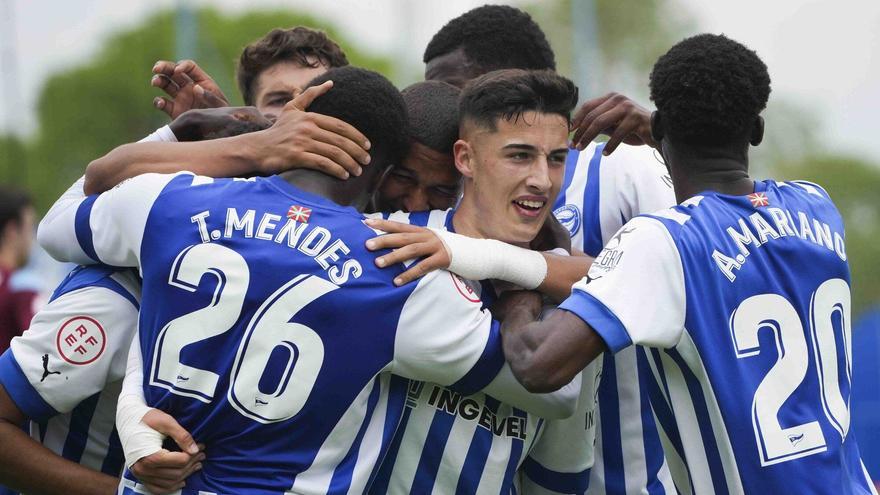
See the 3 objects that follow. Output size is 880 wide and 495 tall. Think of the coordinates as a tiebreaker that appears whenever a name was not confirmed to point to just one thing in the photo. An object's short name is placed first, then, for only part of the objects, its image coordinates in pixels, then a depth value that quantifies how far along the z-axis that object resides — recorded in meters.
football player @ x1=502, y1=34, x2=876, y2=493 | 7.56
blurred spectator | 19.05
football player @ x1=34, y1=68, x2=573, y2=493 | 7.79
